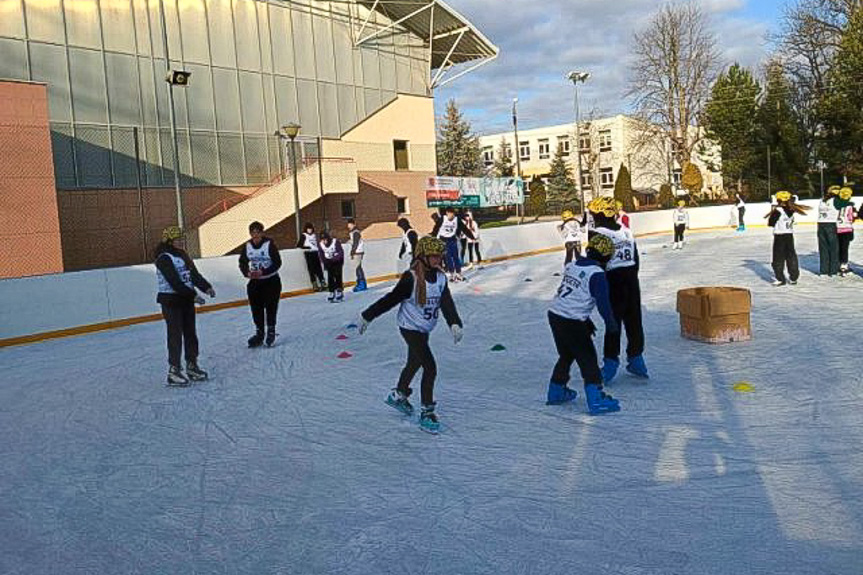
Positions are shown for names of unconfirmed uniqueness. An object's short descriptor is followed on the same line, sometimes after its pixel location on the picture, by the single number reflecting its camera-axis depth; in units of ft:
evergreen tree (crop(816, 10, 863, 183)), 128.06
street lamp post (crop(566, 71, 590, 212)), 116.16
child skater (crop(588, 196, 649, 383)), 21.72
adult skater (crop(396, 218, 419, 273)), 48.91
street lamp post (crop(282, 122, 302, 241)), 66.33
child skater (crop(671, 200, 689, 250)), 72.49
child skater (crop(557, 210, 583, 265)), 46.99
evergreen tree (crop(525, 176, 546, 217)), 161.53
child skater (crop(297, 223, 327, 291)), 55.71
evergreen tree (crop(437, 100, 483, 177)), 193.98
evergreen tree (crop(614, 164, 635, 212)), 162.40
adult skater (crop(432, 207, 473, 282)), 51.98
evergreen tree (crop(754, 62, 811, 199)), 153.58
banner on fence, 112.27
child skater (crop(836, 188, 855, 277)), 41.23
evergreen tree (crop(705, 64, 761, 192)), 157.38
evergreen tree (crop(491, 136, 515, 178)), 225.76
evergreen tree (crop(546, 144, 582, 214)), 199.00
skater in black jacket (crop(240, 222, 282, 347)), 31.14
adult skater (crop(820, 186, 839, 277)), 42.16
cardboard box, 26.63
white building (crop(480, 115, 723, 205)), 219.00
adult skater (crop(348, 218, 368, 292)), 52.21
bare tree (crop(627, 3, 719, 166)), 156.56
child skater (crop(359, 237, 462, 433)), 18.01
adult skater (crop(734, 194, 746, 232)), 96.43
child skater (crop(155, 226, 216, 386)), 24.72
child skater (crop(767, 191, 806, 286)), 38.78
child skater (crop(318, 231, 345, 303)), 46.55
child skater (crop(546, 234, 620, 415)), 18.53
